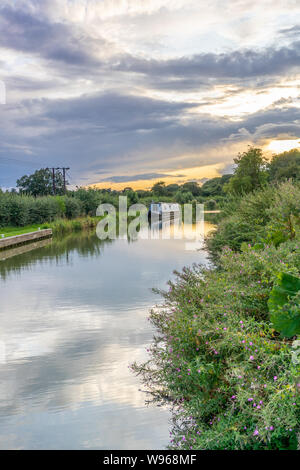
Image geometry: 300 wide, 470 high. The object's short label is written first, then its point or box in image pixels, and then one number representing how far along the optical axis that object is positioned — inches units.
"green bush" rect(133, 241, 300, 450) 117.3
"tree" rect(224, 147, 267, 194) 1196.8
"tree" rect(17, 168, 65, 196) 2753.4
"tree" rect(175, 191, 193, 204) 3203.7
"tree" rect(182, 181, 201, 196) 3713.1
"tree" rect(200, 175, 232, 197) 3454.7
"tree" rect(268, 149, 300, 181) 2405.5
